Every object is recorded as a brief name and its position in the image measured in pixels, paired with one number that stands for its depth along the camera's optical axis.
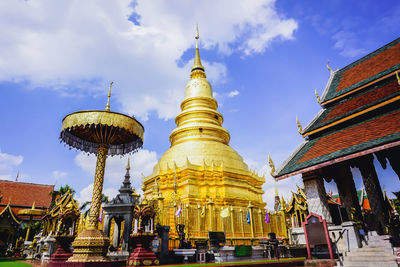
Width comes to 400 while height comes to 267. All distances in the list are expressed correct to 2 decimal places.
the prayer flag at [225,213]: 14.02
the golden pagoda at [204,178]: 14.02
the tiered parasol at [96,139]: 7.29
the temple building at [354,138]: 7.46
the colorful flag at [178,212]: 12.43
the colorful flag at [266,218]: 15.34
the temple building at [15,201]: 21.20
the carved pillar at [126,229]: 9.96
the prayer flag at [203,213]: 14.31
